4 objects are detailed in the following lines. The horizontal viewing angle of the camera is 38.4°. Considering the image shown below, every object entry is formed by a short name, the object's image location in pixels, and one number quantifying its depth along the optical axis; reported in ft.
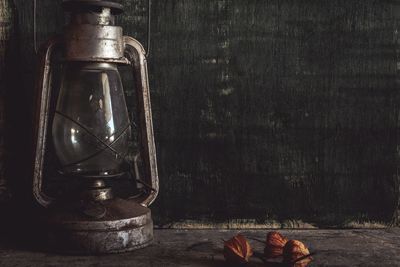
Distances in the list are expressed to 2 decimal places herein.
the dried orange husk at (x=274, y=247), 4.06
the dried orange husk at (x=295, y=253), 3.79
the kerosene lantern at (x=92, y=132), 4.07
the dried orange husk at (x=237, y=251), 3.83
